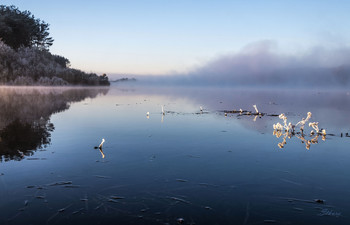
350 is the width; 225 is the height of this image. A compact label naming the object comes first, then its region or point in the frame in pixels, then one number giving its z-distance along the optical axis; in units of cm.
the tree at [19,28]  10671
